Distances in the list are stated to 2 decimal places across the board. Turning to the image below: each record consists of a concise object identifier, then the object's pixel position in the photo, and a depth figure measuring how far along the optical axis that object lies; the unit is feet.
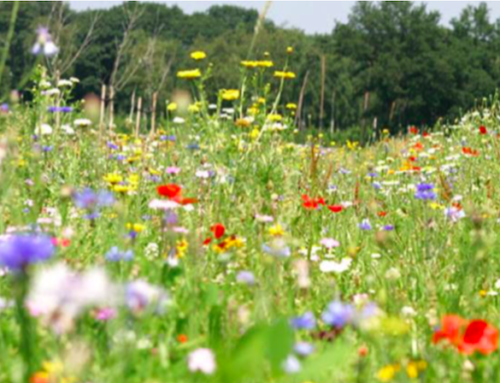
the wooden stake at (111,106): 38.08
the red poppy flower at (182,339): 11.55
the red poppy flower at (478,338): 10.14
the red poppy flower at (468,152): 33.01
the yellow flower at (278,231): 15.72
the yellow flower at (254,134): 27.09
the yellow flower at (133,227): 14.96
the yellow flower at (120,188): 18.33
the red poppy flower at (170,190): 14.59
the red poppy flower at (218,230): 14.72
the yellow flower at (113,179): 19.14
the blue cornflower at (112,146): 32.19
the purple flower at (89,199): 13.06
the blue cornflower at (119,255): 12.28
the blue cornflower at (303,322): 10.78
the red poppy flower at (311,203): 19.01
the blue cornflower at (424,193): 19.74
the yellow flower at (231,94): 27.17
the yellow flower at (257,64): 28.07
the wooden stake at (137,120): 37.11
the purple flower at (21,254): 6.81
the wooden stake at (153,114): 34.58
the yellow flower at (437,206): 21.18
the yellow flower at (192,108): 28.00
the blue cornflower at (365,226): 20.10
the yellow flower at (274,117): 29.89
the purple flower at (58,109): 30.06
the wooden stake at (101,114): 30.35
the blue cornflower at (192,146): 25.17
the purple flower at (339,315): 9.93
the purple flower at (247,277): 13.16
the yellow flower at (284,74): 30.78
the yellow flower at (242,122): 26.40
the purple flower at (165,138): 33.99
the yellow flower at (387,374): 9.32
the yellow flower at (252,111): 29.66
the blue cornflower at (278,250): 13.46
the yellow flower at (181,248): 14.68
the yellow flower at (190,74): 26.81
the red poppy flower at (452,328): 9.91
